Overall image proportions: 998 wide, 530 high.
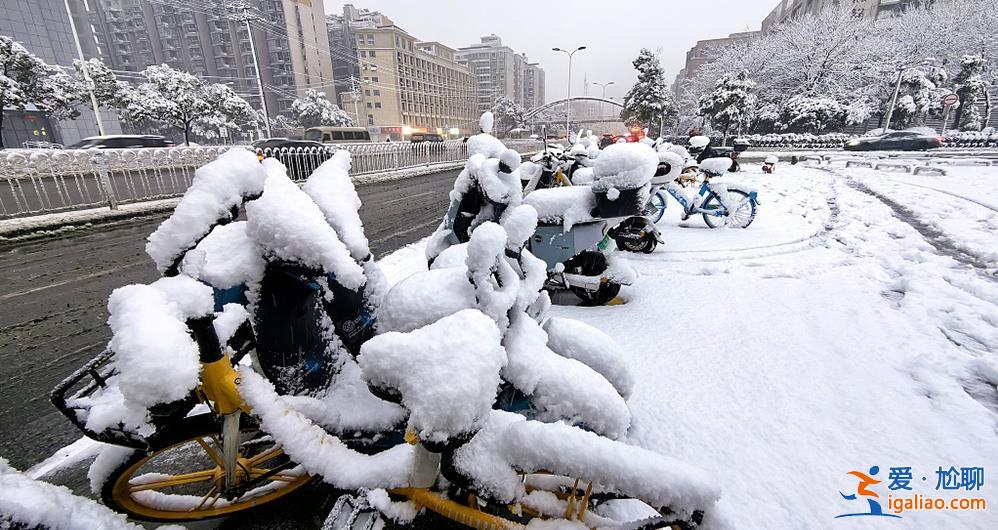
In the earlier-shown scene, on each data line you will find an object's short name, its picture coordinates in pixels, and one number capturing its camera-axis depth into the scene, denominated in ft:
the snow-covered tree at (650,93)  112.16
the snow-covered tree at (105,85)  81.32
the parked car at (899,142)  70.54
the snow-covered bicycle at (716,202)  22.20
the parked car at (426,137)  119.70
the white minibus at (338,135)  73.72
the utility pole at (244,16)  73.15
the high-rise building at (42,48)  104.22
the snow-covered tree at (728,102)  98.17
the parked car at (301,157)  40.52
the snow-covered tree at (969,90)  91.79
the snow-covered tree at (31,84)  57.98
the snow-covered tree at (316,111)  150.92
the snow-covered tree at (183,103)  84.99
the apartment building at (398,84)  220.02
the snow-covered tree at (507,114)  221.46
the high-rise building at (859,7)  150.10
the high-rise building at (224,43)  189.98
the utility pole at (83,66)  49.12
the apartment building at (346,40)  230.07
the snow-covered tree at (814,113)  96.99
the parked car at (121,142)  50.93
